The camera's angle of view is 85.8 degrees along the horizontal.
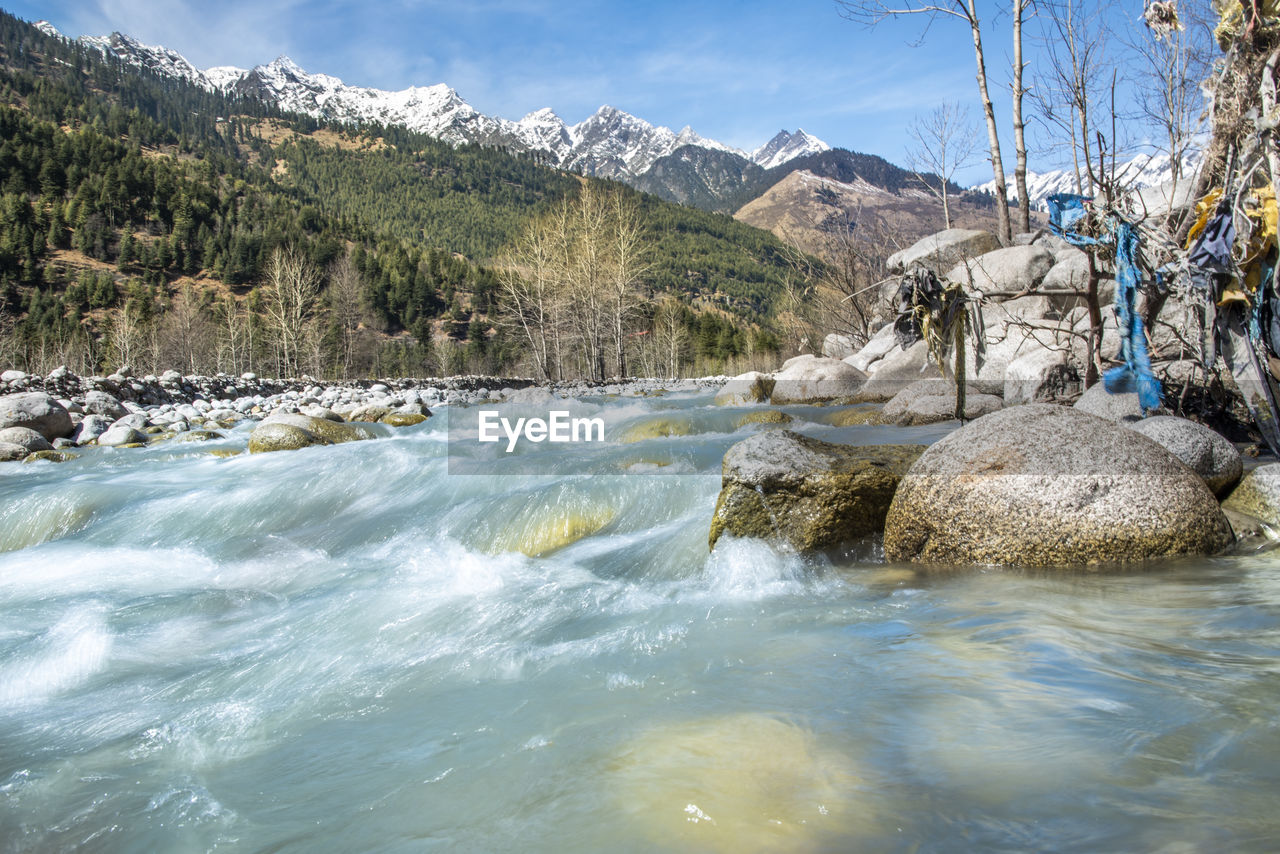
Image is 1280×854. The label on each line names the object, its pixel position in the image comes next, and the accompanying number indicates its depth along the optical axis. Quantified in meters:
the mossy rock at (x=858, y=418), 9.95
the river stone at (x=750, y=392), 15.41
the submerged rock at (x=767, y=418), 10.62
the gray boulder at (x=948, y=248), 14.84
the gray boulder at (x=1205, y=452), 4.63
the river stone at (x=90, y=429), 13.05
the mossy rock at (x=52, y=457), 11.20
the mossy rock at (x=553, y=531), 6.13
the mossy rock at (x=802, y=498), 4.90
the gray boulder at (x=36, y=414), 12.40
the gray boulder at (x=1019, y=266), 12.09
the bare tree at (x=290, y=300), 38.28
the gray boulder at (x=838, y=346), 22.56
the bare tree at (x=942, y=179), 19.94
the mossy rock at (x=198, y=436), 13.52
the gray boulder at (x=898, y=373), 13.20
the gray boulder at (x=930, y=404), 9.04
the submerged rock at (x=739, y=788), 1.85
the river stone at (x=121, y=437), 12.61
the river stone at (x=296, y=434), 11.28
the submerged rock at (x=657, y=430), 10.59
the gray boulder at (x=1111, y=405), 5.88
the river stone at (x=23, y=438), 11.52
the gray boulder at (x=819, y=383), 13.97
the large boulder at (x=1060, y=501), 4.12
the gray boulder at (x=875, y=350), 16.06
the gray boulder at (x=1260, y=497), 4.41
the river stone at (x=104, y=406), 14.65
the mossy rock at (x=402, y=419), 15.45
